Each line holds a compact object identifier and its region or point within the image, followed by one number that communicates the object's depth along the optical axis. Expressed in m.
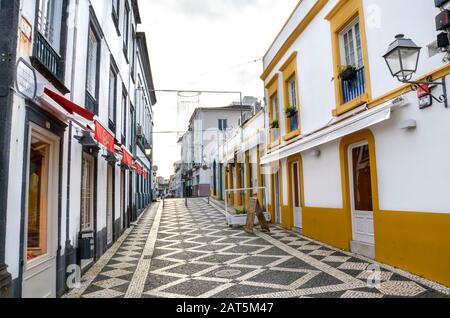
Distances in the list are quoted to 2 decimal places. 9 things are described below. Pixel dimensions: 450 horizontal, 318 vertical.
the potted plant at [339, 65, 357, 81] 7.24
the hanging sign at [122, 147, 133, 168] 9.81
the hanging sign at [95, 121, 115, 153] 5.95
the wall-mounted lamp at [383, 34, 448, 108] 4.86
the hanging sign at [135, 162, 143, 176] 14.61
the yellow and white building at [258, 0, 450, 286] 5.07
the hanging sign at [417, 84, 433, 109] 5.01
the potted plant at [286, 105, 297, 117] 10.62
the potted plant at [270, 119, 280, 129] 12.21
